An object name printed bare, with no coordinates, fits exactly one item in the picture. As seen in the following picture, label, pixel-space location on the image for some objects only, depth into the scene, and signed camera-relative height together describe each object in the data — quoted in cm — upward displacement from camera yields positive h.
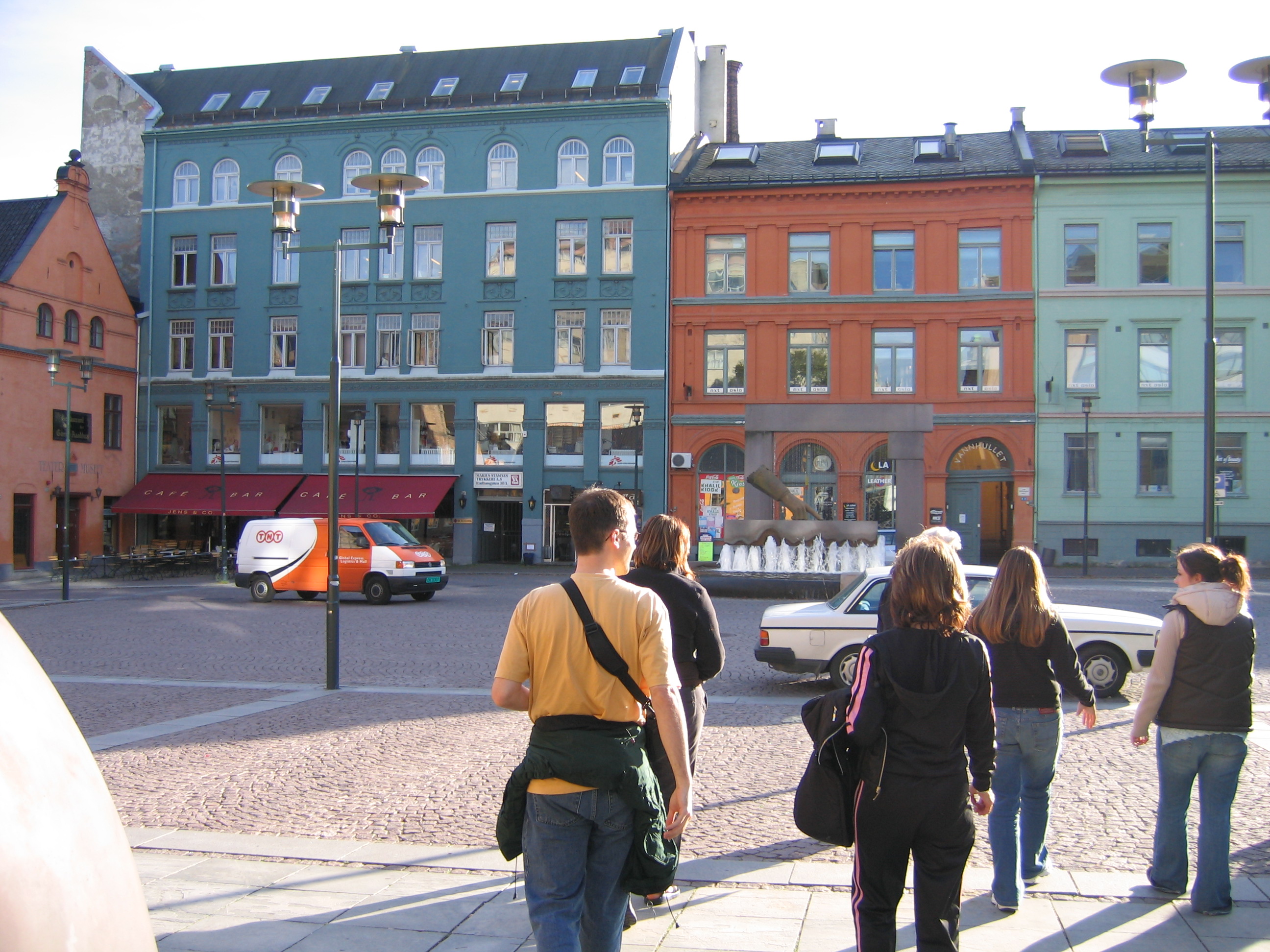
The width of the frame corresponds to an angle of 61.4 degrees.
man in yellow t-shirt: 331 -74
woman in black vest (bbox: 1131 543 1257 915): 493 -104
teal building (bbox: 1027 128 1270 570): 3416 +424
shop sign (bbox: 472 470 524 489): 3775 -17
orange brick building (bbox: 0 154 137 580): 3356 +331
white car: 1104 -166
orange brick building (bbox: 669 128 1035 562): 3534 +529
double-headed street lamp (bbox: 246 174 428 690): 1191 +288
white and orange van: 2334 -192
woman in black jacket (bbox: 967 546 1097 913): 499 -103
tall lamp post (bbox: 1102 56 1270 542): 895 +330
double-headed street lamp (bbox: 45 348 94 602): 2351 +129
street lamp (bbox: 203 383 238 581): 3134 -98
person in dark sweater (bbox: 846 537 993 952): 367 -94
